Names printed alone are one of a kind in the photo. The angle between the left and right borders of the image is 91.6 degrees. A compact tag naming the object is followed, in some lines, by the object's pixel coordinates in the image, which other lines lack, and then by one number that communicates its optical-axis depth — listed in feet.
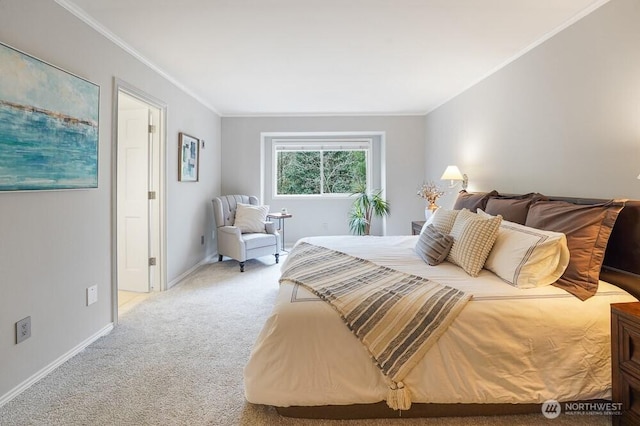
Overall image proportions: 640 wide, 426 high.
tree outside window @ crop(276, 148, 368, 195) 19.89
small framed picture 12.71
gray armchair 13.99
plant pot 13.42
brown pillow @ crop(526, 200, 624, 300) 5.48
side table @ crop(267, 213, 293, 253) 16.46
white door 11.32
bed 4.78
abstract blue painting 5.52
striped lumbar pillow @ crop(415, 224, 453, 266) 7.24
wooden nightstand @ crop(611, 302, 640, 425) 4.39
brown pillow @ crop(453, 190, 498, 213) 9.52
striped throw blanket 4.68
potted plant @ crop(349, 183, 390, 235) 17.97
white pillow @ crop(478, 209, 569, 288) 5.65
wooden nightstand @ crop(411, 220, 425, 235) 13.16
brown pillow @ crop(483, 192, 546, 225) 7.65
